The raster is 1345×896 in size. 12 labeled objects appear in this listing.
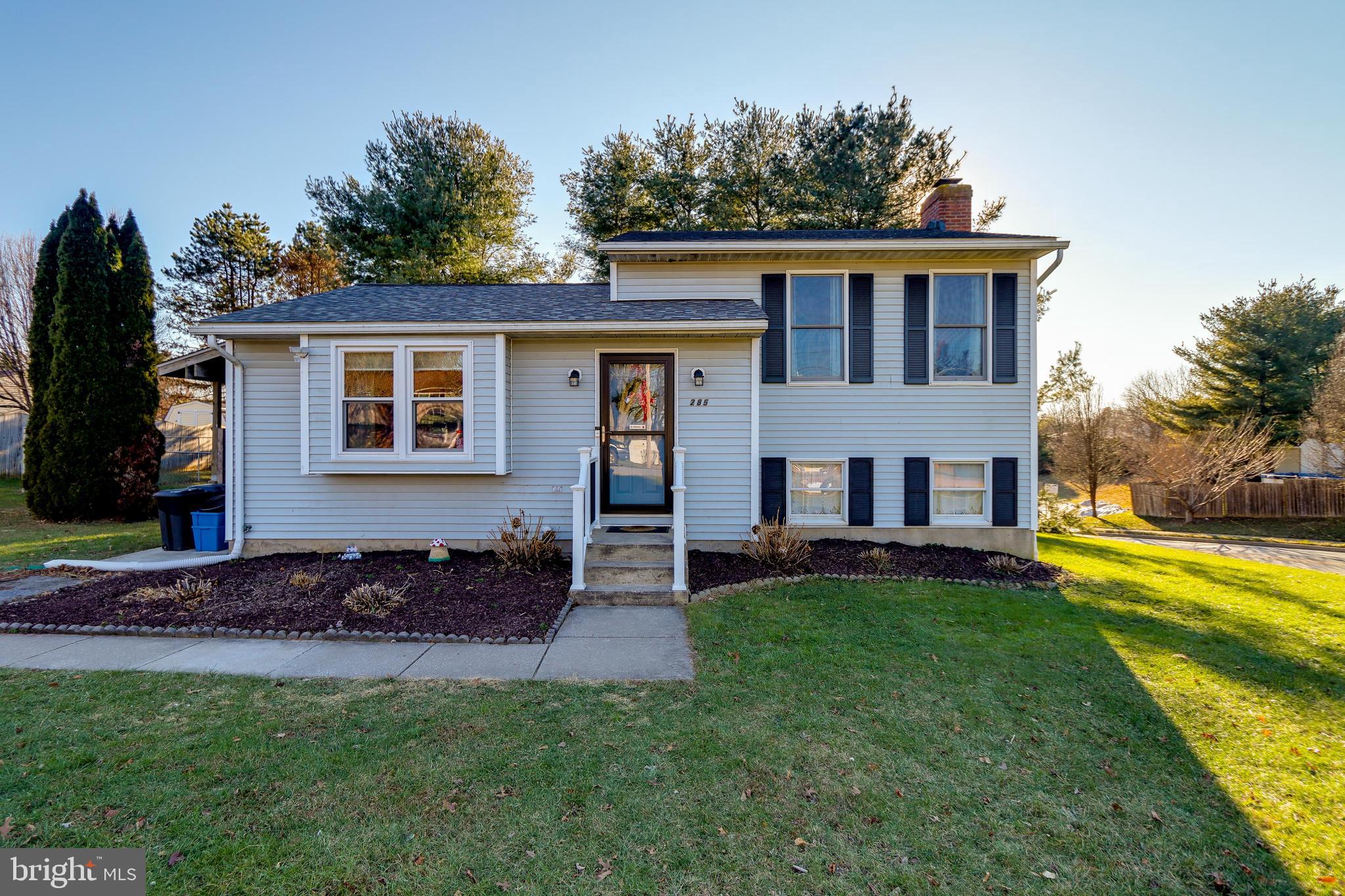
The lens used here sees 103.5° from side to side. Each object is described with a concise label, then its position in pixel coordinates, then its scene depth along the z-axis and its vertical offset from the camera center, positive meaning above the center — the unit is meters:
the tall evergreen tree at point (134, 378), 11.62 +1.77
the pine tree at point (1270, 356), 19.44 +3.81
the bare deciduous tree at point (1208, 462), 16.88 -0.17
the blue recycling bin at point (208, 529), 7.71 -1.05
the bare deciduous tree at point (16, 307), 16.58 +4.75
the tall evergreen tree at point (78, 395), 11.18 +1.33
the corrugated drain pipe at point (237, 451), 7.30 +0.08
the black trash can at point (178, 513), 7.74 -0.83
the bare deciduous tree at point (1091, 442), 18.92 +0.51
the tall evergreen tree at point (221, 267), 19.39 +7.09
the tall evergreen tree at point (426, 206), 17.36 +8.48
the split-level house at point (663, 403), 6.96 +0.76
